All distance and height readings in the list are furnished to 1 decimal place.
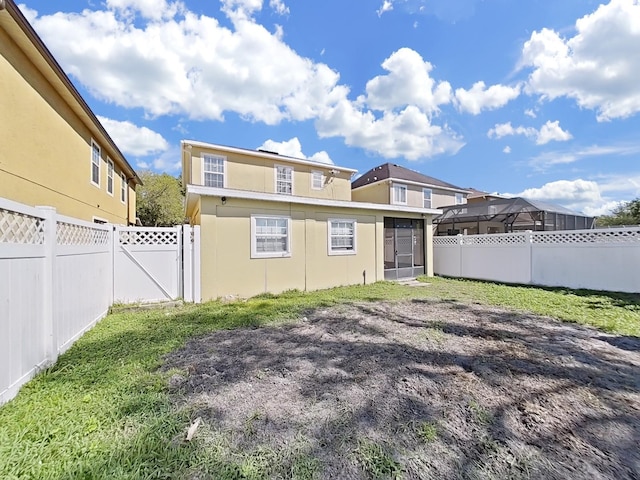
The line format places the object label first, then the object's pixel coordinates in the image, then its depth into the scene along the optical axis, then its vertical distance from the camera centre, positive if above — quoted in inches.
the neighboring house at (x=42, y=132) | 211.0 +110.4
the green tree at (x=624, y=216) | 1007.9 +90.5
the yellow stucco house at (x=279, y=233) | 301.4 +11.2
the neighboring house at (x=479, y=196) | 951.3 +149.4
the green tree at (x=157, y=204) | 904.9 +127.5
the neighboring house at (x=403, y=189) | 752.3 +149.4
